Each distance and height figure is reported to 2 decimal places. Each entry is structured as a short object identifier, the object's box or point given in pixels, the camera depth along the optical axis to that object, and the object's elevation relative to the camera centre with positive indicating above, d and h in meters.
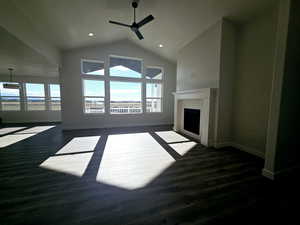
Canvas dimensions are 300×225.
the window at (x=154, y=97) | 6.53 +0.27
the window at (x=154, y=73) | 6.47 +1.45
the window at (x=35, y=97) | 7.11 +0.24
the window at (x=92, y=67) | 5.59 +1.48
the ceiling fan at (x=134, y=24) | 2.76 +1.73
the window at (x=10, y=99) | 6.84 +0.11
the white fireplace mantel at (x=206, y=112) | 3.44 -0.23
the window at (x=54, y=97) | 7.42 +0.26
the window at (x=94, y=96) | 5.70 +0.26
